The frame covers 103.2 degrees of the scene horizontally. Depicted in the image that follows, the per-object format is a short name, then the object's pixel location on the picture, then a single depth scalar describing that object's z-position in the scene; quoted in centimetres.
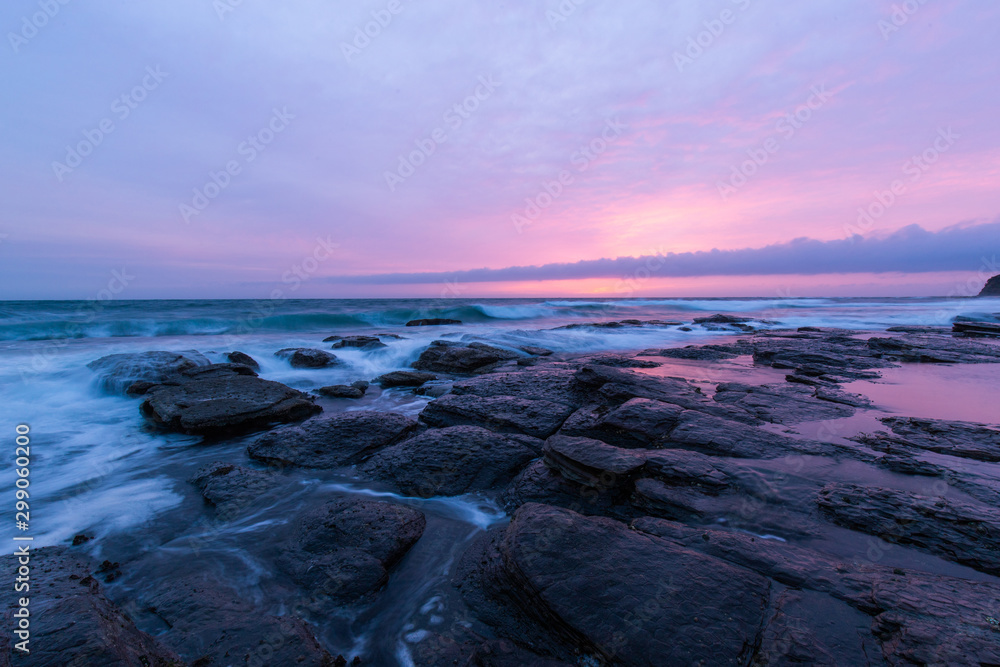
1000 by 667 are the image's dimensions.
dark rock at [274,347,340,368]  1207
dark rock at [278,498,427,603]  298
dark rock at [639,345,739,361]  1184
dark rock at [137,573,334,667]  229
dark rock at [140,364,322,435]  634
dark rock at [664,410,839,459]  438
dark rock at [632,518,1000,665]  196
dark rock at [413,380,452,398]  873
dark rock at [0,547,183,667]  192
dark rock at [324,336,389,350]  1519
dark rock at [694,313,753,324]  2639
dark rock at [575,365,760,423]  584
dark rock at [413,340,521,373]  1138
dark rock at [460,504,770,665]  211
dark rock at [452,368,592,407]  665
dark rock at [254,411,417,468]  520
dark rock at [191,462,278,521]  422
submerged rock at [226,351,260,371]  1148
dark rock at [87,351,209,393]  891
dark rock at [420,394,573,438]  556
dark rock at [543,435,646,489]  368
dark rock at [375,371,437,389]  970
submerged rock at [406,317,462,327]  2840
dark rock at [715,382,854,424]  572
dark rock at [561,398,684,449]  474
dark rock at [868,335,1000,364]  1044
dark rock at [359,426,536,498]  444
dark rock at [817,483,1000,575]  279
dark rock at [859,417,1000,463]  445
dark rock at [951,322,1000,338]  1655
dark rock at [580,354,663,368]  1038
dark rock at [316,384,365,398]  858
